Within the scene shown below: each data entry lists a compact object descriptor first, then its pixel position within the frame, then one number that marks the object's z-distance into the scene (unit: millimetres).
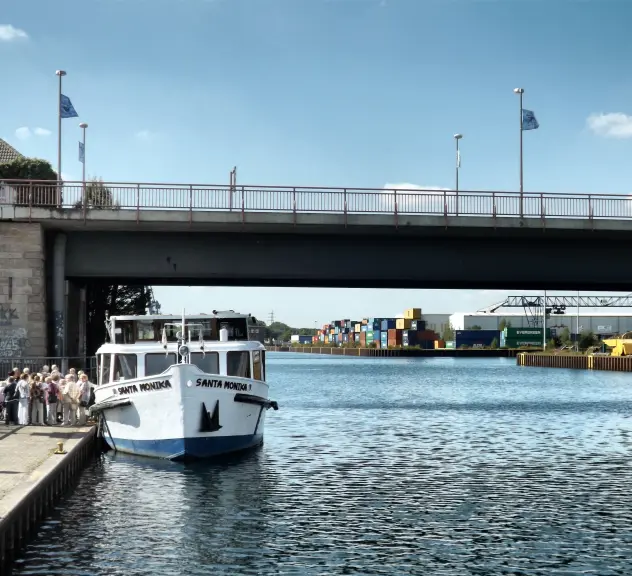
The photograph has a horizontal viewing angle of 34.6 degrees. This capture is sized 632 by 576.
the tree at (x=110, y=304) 75062
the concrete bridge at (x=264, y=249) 46688
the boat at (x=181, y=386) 31016
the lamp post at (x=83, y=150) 62412
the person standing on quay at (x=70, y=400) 35025
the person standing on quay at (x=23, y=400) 34281
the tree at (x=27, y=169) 87312
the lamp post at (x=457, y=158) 66150
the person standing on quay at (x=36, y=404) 34822
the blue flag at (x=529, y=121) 60844
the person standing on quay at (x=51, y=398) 34750
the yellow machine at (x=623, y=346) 129000
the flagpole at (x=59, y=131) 56016
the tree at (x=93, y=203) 46844
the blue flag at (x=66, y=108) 57969
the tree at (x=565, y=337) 181325
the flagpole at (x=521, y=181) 49094
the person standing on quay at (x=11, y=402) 34562
